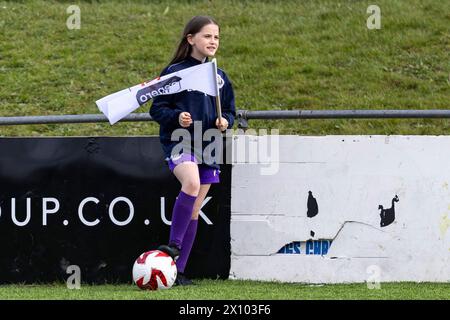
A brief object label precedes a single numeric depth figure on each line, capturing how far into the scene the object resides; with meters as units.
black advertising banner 15.30
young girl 13.82
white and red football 13.30
